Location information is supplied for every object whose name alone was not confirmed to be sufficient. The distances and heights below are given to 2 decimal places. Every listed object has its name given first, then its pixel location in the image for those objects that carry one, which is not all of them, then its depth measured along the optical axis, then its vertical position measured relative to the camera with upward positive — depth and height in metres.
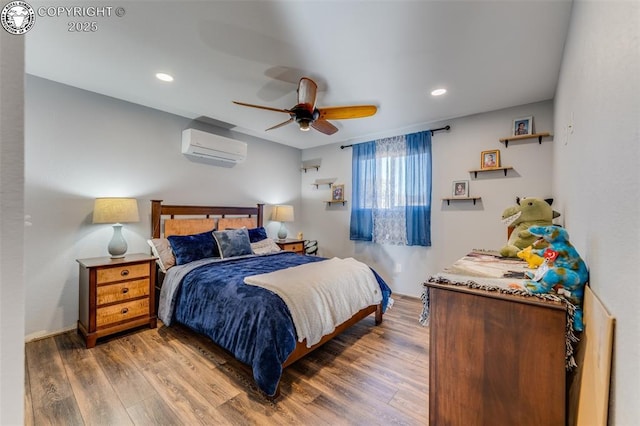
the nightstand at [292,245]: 4.29 -0.66
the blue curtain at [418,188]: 3.65 +0.30
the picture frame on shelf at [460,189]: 3.38 +0.28
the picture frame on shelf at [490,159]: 3.15 +0.64
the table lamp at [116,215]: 2.59 -0.14
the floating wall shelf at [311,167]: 5.01 +0.79
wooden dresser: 1.06 -0.66
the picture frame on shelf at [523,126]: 2.93 +0.99
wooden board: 0.77 -0.53
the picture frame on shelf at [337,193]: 4.62 +0.26
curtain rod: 3.50 +1.12
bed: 1.82 -0.77
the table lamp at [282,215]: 4.48 -0.16
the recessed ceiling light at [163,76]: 2.46 +1.23
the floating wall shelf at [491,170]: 3.08 +0.51
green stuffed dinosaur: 1.90 -0.05
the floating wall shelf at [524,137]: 2.83 +0.85
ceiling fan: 2.33 +0.93
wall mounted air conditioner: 3.44 +0.81
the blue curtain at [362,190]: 4.21 +0.30
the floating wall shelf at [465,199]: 3.29 +0.15
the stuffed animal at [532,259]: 1.43 -0.27
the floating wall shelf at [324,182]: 4.80 +0.48
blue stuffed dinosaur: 1.09 -0.26
